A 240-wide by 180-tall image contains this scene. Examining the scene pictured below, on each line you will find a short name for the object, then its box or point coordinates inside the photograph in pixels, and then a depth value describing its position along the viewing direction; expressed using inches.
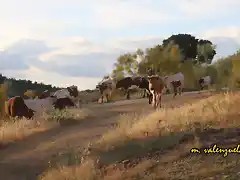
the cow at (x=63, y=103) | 1038.5
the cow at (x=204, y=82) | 1676.8
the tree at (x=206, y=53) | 2534.4
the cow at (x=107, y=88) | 1485.2
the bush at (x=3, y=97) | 1009.0
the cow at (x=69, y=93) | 1145.9
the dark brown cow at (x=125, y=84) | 1510.8
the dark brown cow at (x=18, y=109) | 919.0
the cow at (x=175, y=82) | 1294.3
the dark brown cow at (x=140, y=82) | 1400.8
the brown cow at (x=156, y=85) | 995.9
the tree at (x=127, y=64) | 1958.7
